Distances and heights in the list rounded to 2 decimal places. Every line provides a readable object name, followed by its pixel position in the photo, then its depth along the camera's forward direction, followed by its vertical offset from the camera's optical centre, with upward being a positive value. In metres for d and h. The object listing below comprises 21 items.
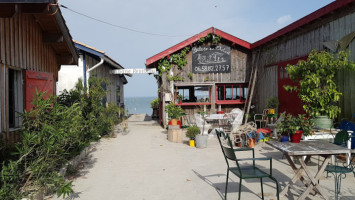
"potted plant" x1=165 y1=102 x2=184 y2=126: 10.21 -0.51
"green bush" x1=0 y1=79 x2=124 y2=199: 3.24 -0.66
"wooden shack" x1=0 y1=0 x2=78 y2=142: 4.36 +1.06
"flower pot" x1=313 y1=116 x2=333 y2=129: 6.32 -0.59
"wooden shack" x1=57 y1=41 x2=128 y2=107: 10.75 +1.33
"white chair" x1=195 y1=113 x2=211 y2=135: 10.36 -0.93
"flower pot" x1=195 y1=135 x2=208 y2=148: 8.28 -1.35
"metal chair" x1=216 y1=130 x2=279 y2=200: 3.67 -1.11
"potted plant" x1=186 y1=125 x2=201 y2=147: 8.61 -1.14
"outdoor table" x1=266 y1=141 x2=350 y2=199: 3.62 -0.75
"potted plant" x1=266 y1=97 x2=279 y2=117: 10.31 -0.25
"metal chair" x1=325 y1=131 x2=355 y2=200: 3.86 -0.81
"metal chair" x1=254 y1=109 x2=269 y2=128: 10.58 -0.81
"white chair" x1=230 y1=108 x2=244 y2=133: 9.72 -0.74
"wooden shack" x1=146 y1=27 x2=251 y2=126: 12.72 +1.54
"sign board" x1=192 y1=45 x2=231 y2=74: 12.92 +1.99
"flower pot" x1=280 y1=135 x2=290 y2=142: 4.32 -0.67
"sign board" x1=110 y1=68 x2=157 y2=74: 13.98 +1.54
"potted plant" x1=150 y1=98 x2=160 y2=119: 18.97 -0.59
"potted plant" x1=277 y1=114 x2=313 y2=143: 4.15 -0.47
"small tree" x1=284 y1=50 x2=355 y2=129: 6.38 +0.36
